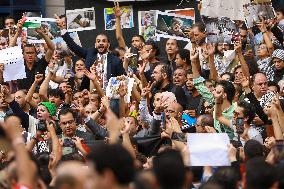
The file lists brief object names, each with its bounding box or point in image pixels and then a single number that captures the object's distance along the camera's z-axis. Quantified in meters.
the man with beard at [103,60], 15.77
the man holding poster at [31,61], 17.02
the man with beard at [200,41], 15.57
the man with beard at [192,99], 14.34
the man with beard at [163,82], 14.87
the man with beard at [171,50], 16.16
